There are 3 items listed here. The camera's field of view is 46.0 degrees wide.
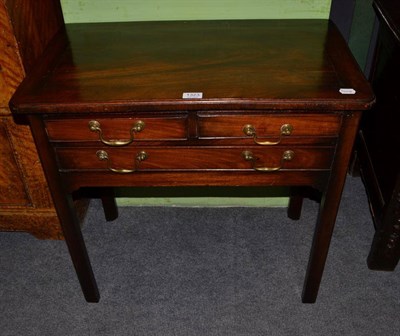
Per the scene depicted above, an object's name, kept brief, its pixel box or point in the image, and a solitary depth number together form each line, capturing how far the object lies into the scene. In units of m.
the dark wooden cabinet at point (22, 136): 1.78
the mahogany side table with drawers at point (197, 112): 1.42
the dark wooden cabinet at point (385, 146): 1.94
